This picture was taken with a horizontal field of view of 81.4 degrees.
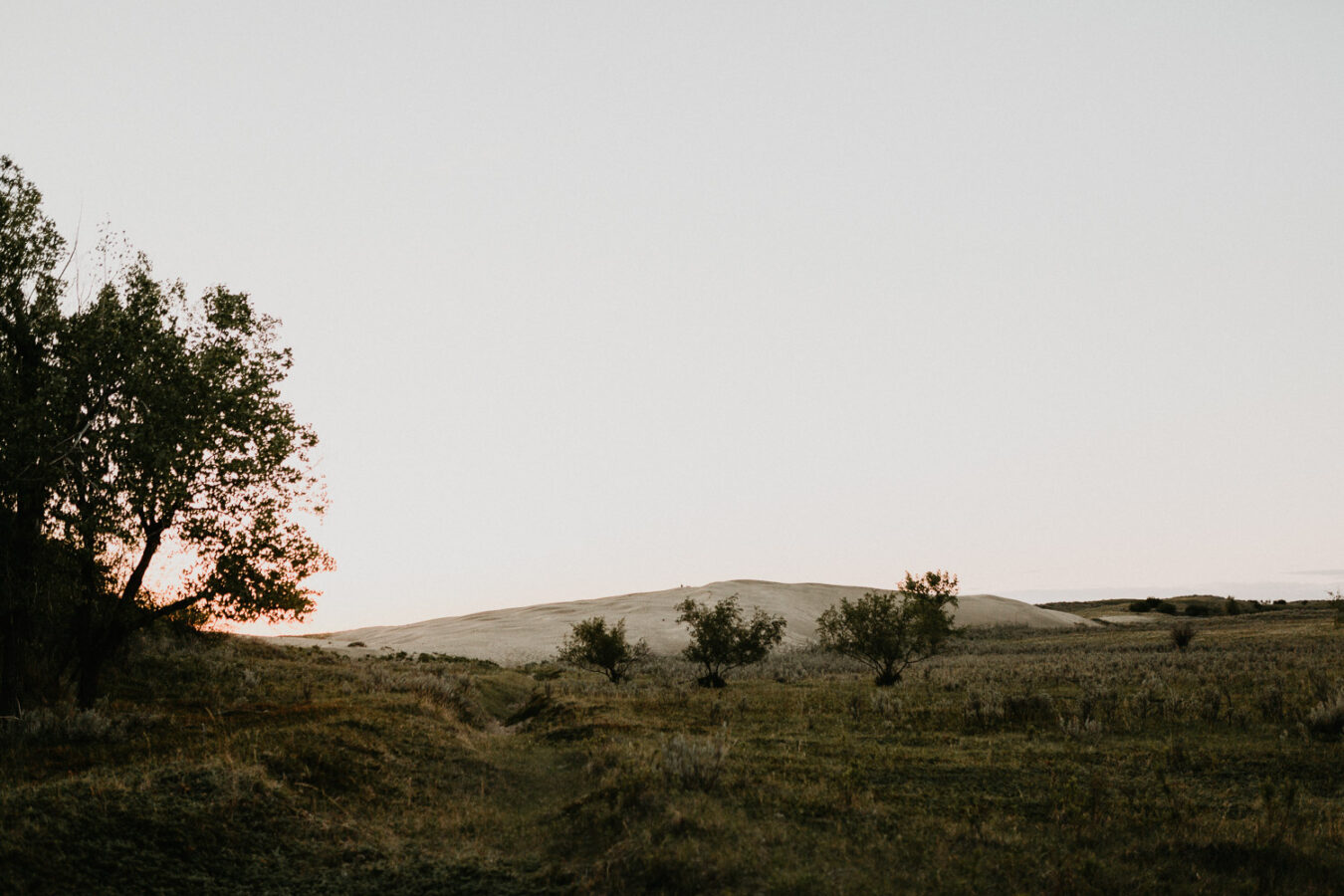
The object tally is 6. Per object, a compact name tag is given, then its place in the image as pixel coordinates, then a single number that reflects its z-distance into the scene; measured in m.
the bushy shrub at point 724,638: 46.12
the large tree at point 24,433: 18.81
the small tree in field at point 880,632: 43.39
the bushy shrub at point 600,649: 49.17
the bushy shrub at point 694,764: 13.46
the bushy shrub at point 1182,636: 56.62
